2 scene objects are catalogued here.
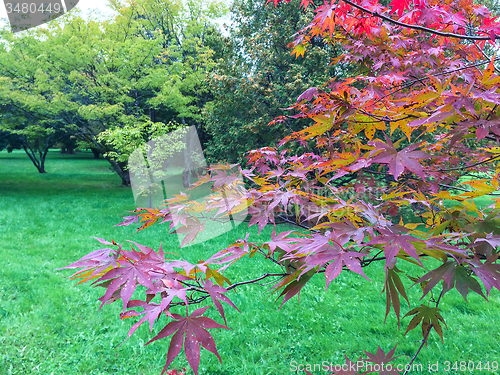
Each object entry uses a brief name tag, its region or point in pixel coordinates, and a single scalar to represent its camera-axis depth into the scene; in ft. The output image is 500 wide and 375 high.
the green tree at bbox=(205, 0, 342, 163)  22.30
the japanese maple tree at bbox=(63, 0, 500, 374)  3.22
